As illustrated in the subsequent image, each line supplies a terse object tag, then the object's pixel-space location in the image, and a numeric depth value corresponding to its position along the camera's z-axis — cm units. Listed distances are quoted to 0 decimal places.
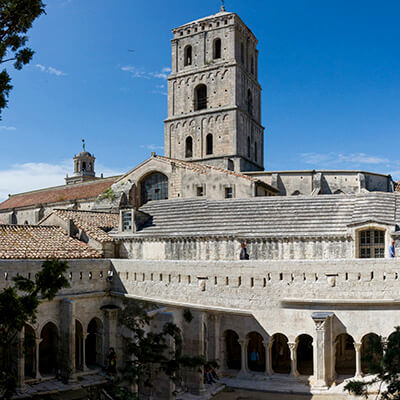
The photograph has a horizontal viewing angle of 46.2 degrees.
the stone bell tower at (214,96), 4225
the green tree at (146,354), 1305
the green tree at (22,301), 1058
